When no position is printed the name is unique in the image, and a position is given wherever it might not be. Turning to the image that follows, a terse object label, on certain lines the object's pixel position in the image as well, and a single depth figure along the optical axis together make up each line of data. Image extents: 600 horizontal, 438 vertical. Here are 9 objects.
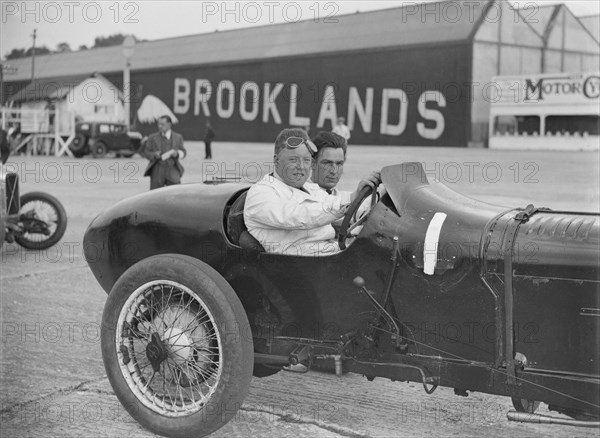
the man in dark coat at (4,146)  9.41
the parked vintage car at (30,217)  8.80
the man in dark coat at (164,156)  11.52
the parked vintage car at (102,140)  32.12
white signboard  34.19
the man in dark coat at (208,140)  28.24
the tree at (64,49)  55.56
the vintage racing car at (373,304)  3.01
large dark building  38.00
